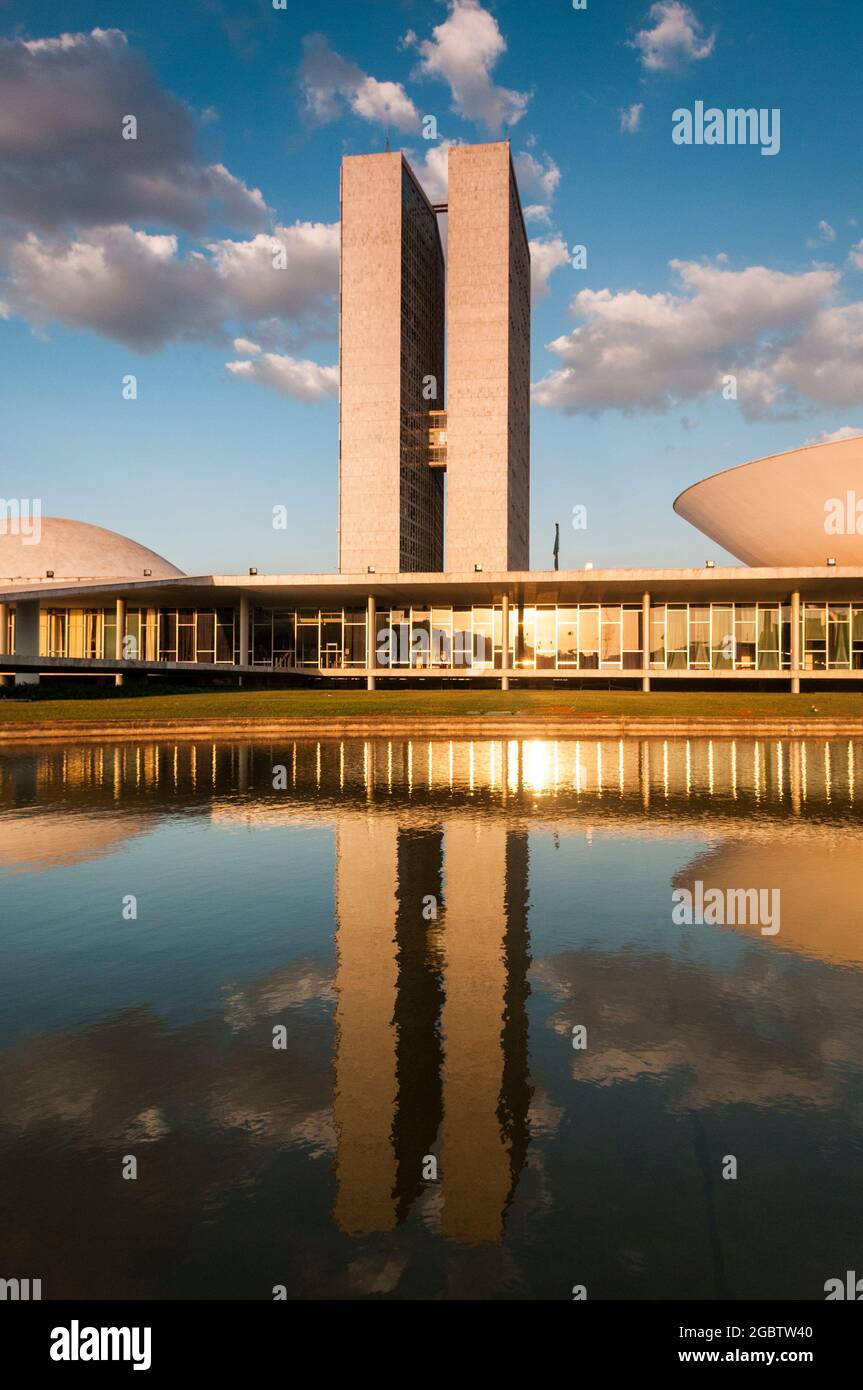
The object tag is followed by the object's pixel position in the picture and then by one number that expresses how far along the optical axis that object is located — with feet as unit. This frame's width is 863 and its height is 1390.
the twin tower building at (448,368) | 334.85
